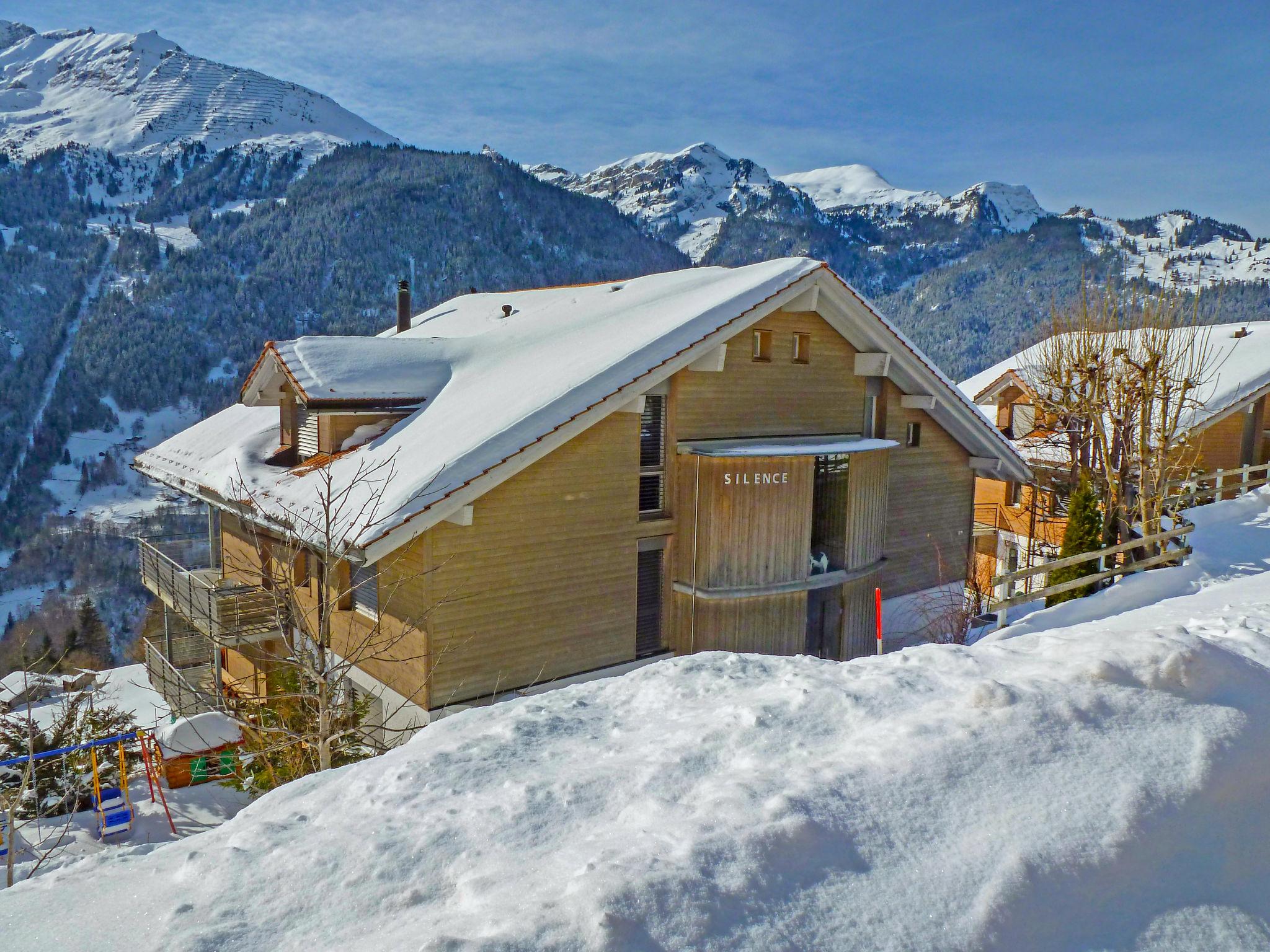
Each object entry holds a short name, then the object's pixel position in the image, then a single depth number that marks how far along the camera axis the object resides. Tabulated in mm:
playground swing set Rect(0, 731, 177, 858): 11835
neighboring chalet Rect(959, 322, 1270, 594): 25219
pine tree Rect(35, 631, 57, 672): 42103
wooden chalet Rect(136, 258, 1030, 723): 11734
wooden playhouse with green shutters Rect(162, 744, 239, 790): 13758
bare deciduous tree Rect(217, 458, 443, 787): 8695
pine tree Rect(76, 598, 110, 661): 49906
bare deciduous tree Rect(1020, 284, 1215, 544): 18375
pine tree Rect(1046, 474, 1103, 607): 17016
